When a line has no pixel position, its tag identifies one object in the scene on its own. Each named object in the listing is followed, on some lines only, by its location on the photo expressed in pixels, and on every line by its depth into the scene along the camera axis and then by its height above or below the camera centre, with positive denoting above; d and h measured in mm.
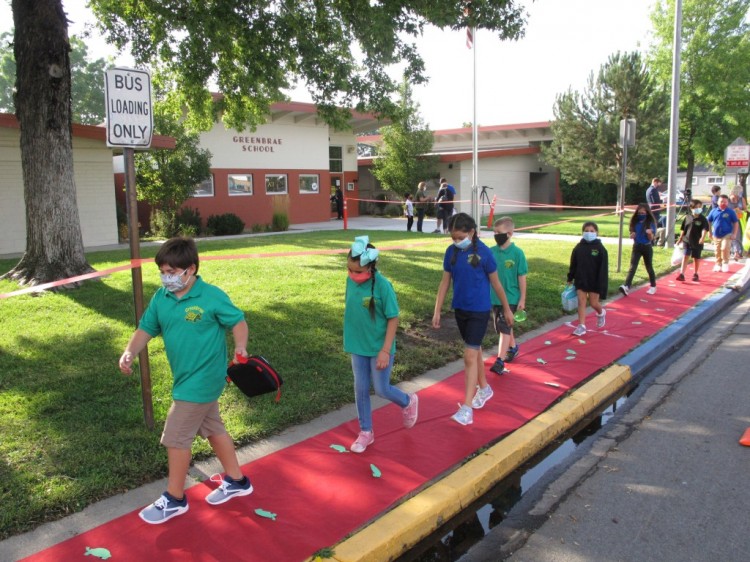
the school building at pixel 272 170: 22969 +1842
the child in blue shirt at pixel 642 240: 10023 -563
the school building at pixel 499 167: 31906 +2579
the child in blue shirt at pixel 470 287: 4879 -655
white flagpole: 18353 +3655
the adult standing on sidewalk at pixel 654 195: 17070 +389
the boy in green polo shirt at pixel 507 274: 6254 -698
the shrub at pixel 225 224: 21062 -386
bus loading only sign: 4199 +800
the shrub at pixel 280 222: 22797 -357
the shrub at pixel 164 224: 19641 -326
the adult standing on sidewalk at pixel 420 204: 20375 +250
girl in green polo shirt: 4078 -776
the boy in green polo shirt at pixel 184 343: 3342 -756
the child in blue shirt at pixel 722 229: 12195 -463
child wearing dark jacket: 7434 -773
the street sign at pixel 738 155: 17438 +1567
